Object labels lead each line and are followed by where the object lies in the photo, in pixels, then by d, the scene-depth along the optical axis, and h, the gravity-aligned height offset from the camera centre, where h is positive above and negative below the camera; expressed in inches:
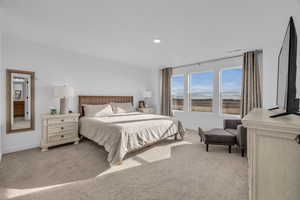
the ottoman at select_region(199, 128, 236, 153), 119.1 -33.6
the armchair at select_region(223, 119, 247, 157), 109.6 -28.4
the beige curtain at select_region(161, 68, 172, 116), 221.5 +12.2
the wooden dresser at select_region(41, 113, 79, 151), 124.1 -29.5
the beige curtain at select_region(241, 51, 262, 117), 142.4 +17.2
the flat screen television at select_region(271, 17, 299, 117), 37.3 +6.6
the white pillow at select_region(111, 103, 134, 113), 179.8 -10.8
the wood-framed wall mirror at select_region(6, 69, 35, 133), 117.9 -2.2
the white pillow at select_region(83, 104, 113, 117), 154.9 -13.5
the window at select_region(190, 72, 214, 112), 186.9 +12.4
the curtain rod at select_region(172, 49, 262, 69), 145.6 +51.5
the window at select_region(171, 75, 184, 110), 218.1 +12.7
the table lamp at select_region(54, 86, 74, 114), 133.6 +4.6
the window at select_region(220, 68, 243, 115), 165.3 +12.5
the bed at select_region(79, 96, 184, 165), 100.0 -26.7
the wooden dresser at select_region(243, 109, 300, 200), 29.6 -13.2
